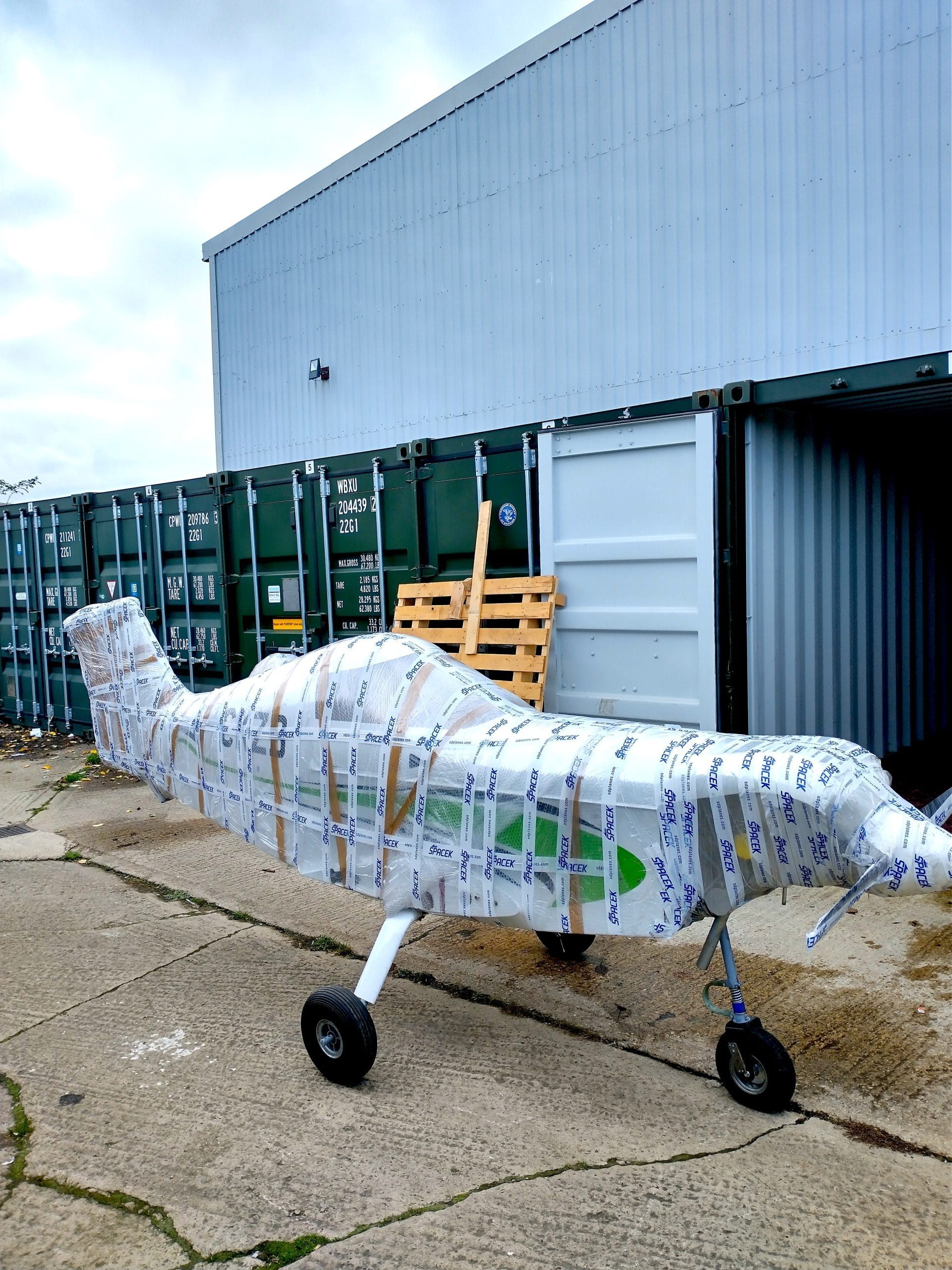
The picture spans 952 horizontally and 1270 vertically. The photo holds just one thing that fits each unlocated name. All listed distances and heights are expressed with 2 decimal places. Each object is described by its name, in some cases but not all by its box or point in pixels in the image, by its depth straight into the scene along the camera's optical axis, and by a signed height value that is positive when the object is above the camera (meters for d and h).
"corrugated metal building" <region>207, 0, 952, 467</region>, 7.84 +3.00
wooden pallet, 6.08 -0.52
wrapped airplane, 2.64 -0.83
